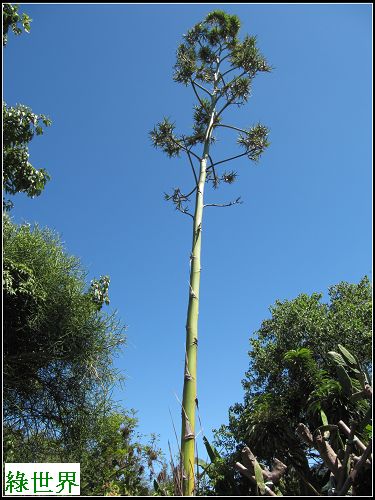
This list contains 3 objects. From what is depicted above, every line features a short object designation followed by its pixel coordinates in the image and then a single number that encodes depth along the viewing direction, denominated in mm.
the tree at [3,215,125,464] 8211
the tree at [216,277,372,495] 7602
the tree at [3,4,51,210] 6855
